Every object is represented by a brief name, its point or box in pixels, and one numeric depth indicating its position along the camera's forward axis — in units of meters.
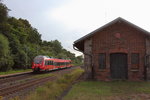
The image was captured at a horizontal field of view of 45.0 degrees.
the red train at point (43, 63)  28.59
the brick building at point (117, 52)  14.41
